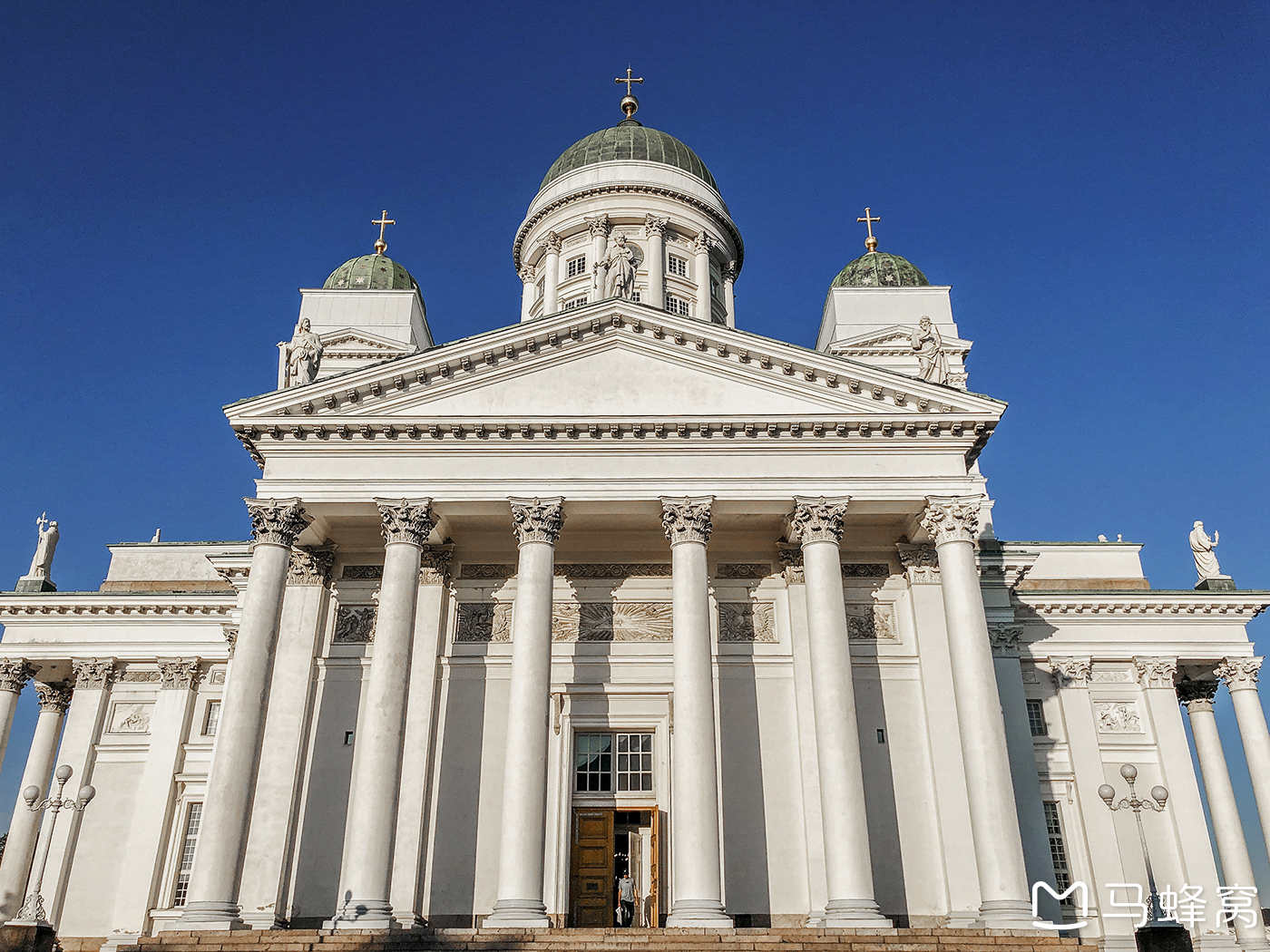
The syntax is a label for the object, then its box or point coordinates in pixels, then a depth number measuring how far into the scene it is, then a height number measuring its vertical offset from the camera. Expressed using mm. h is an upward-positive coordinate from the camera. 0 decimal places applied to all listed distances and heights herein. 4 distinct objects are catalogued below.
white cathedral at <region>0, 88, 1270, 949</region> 19219 +5488
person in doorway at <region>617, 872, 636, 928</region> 22234 +566
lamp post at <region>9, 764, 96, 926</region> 18716 +2249
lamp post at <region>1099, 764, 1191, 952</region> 15812 -168
